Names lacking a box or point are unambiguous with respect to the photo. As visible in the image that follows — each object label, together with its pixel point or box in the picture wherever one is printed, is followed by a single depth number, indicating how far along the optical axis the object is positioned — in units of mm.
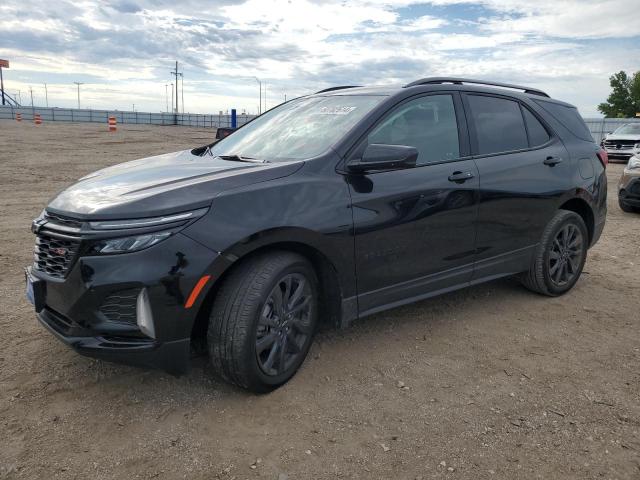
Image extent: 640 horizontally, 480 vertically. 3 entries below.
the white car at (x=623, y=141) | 20031
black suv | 2621
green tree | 64125
